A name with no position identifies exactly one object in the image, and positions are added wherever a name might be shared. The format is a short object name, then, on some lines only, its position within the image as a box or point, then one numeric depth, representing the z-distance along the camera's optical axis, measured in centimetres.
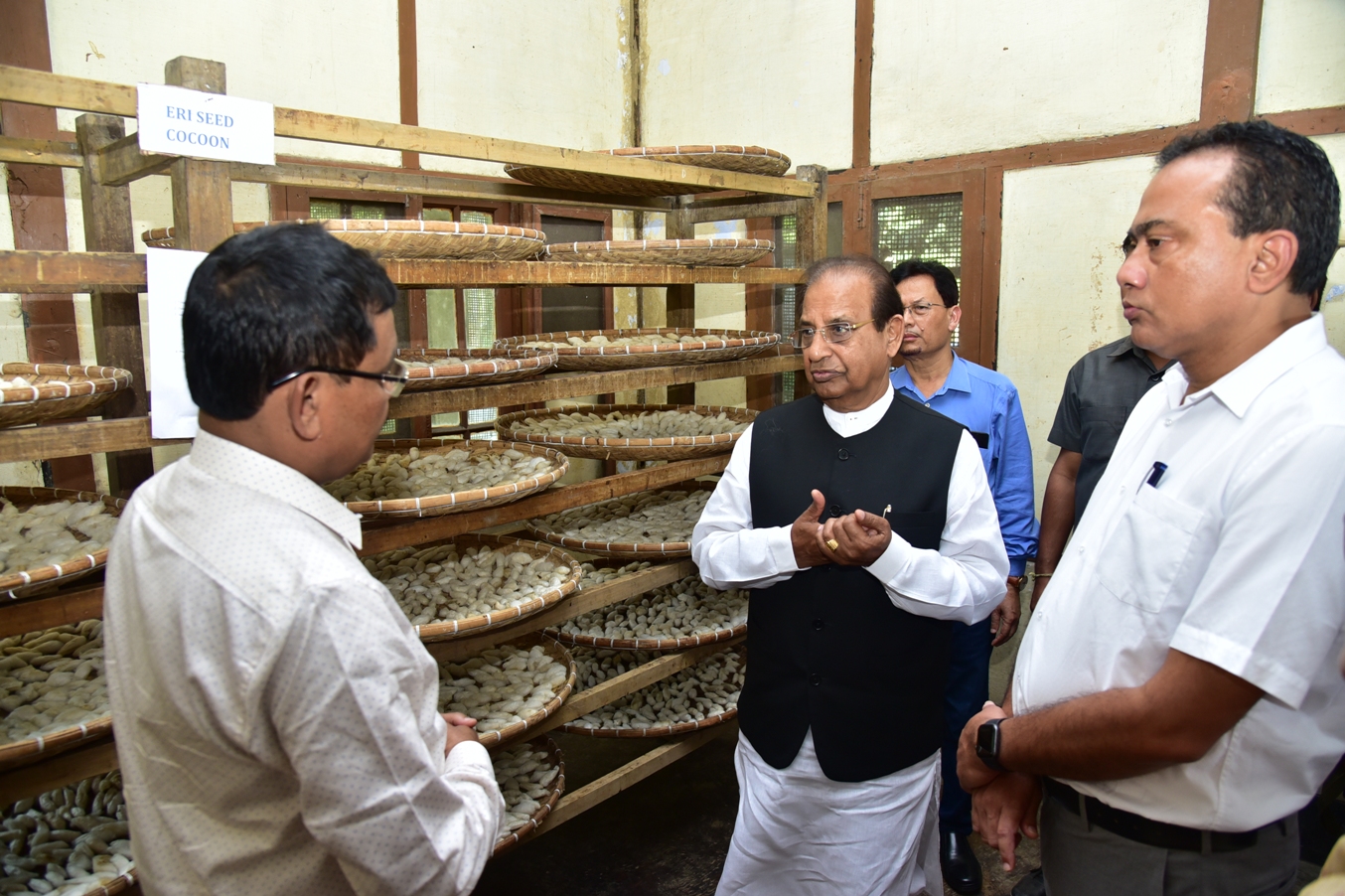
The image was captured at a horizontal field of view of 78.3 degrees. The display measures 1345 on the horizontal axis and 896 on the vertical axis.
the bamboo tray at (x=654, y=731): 258
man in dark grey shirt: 246
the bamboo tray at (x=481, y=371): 182
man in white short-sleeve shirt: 98
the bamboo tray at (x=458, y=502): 183
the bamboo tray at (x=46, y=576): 139
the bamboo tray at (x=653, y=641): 262
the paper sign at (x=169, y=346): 145
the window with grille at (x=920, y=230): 360
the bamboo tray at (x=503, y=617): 190
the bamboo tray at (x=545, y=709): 201
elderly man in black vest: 179
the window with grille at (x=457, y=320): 402
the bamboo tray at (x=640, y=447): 248
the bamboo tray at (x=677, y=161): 248
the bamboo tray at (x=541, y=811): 211
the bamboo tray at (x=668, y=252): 241
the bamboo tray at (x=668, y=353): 231
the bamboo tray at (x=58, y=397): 136
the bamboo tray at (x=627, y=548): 254
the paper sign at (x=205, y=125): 144
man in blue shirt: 261
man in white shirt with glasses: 89
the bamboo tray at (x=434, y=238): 174
